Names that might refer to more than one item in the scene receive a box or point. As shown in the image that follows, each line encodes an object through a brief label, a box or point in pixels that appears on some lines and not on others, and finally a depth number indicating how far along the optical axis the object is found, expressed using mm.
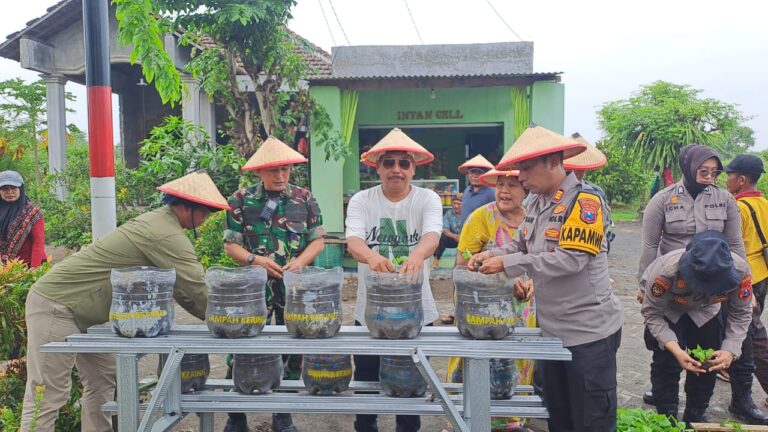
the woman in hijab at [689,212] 3676
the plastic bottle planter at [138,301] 2547
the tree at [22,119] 15672
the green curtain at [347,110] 9484
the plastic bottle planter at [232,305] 2545
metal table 2379
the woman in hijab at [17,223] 4594
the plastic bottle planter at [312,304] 2508
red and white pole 3693
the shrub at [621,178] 21500
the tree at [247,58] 6655
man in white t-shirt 3254
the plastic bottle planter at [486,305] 2467
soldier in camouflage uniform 3660
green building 9203
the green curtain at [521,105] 9570
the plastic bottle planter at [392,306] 2488
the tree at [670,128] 16250
